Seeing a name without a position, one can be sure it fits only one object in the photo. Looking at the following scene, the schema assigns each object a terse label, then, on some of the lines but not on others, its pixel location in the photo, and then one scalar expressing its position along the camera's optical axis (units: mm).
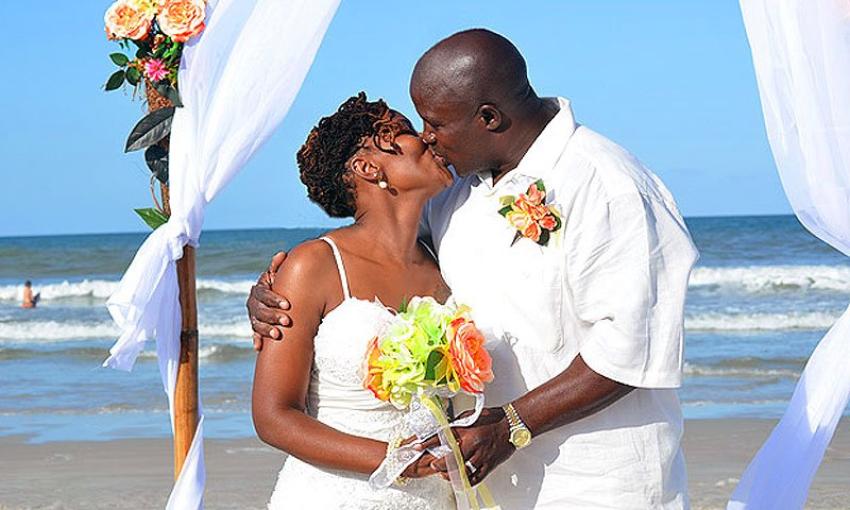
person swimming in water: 22391
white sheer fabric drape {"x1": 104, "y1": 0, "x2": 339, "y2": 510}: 4125
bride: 3779
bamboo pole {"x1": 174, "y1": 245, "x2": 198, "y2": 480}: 4430
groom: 3506
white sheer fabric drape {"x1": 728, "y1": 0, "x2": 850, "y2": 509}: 3773
